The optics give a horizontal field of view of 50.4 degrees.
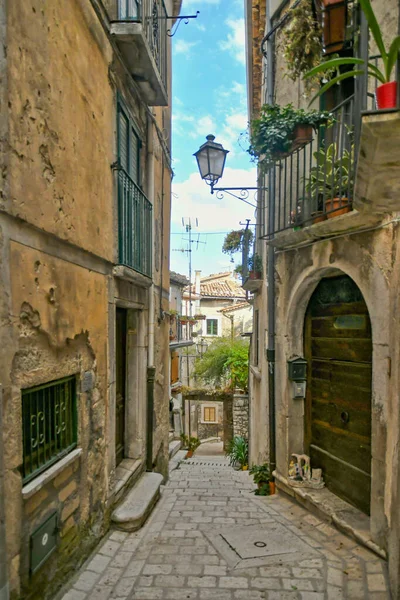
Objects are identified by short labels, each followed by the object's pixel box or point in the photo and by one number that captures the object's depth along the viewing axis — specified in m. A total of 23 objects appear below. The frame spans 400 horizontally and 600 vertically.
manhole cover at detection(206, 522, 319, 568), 4.16
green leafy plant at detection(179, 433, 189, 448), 18.08
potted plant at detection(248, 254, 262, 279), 8.82
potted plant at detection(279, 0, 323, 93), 5.03
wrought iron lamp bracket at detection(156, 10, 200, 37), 6.29
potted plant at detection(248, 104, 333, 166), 5.24
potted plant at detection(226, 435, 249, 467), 12.34
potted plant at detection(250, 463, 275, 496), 6.27
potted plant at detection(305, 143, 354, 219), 4.41
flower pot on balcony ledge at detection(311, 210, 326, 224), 4.83
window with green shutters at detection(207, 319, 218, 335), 29.69
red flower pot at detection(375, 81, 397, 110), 2.30
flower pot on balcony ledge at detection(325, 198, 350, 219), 4.49
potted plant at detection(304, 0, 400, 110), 2.21
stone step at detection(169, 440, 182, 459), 14.50
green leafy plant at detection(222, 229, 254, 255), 11.77
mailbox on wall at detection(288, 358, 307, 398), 5.82
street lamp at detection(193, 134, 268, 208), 7.31
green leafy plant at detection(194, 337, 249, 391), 18.33
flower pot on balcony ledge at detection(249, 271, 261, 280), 8.81
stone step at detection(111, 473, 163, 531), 4.77
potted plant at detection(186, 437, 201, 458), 17.58
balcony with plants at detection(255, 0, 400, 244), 4.44
